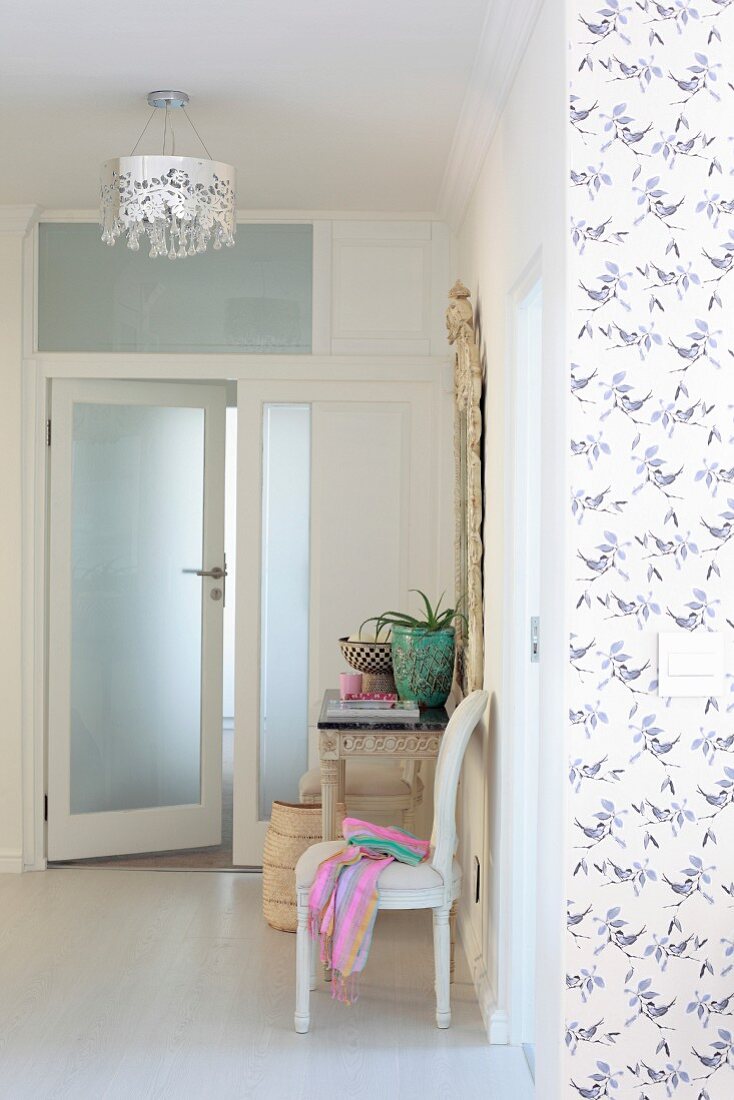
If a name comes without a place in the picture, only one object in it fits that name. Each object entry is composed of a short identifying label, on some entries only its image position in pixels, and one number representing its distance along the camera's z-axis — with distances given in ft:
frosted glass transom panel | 15.61
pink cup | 12.92
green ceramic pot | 12.69
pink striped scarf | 10.34
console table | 11.73
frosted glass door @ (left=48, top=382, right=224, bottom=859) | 15.85
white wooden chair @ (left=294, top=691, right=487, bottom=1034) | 10.50
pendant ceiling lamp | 10.50
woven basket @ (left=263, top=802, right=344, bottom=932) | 13.02
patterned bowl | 13.53
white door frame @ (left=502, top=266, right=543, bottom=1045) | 9.84
